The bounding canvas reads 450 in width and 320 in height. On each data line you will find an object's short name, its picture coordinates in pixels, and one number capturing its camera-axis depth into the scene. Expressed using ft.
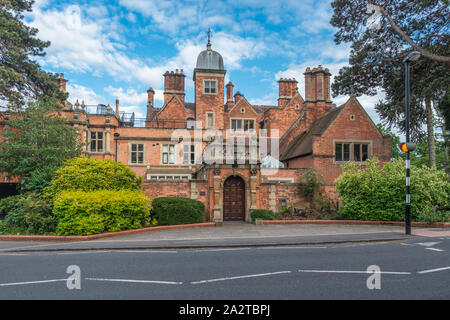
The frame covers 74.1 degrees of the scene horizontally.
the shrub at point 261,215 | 57.93
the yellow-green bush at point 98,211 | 42.57
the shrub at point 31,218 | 44.01
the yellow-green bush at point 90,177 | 48.91
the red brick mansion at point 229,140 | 61.11
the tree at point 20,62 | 65.51
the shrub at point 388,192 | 54.54
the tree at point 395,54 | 58.49
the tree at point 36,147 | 53.11
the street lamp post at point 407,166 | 42.79
